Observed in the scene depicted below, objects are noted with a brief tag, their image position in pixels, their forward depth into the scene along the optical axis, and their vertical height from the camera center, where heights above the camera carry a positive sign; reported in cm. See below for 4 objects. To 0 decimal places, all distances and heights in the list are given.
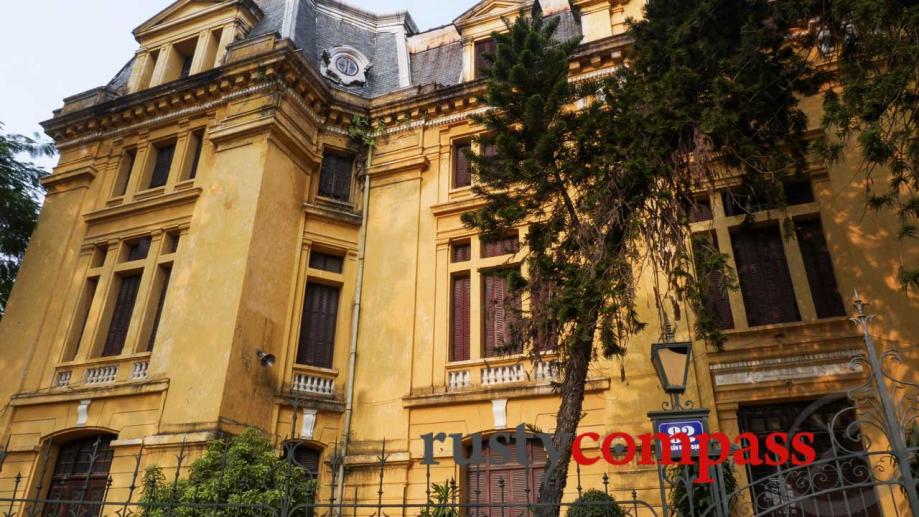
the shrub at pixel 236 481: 1076 +147
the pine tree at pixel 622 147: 887 +574
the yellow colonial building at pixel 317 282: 1218 +585
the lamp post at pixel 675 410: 613 +149
